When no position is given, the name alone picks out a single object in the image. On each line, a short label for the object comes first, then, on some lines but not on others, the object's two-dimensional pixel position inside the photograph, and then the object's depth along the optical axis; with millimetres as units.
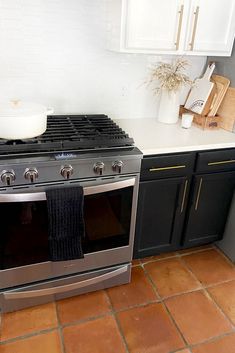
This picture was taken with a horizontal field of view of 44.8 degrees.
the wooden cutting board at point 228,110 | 2029
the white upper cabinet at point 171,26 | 1652
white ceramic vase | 2100
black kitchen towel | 1421
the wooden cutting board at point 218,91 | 2055
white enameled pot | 1399
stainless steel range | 1391
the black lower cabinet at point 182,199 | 1756
